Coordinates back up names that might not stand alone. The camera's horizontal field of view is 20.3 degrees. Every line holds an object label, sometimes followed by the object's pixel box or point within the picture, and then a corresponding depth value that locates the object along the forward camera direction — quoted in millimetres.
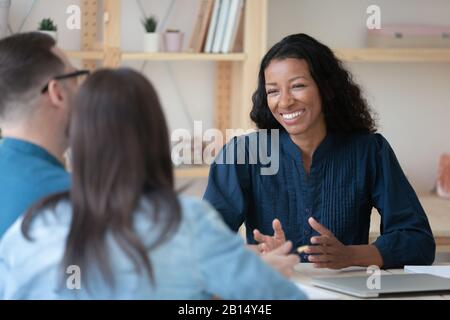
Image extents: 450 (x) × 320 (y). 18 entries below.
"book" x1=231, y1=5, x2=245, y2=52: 5086
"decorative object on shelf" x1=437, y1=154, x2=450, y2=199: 5433
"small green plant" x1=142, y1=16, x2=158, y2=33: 4957
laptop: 2893
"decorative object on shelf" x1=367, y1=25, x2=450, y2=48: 5286
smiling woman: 3714
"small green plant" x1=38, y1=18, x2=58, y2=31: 4773
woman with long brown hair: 1965
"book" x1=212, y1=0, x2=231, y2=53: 4971
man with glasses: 2444
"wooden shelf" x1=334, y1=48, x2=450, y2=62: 5115
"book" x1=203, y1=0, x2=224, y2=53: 4971
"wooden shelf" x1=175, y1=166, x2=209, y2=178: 4992
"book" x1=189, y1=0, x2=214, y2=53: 4981
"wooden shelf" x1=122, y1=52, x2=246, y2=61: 4923
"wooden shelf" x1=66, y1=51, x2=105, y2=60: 4818
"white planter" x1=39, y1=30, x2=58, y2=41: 4741
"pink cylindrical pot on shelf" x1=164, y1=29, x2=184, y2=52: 4987
